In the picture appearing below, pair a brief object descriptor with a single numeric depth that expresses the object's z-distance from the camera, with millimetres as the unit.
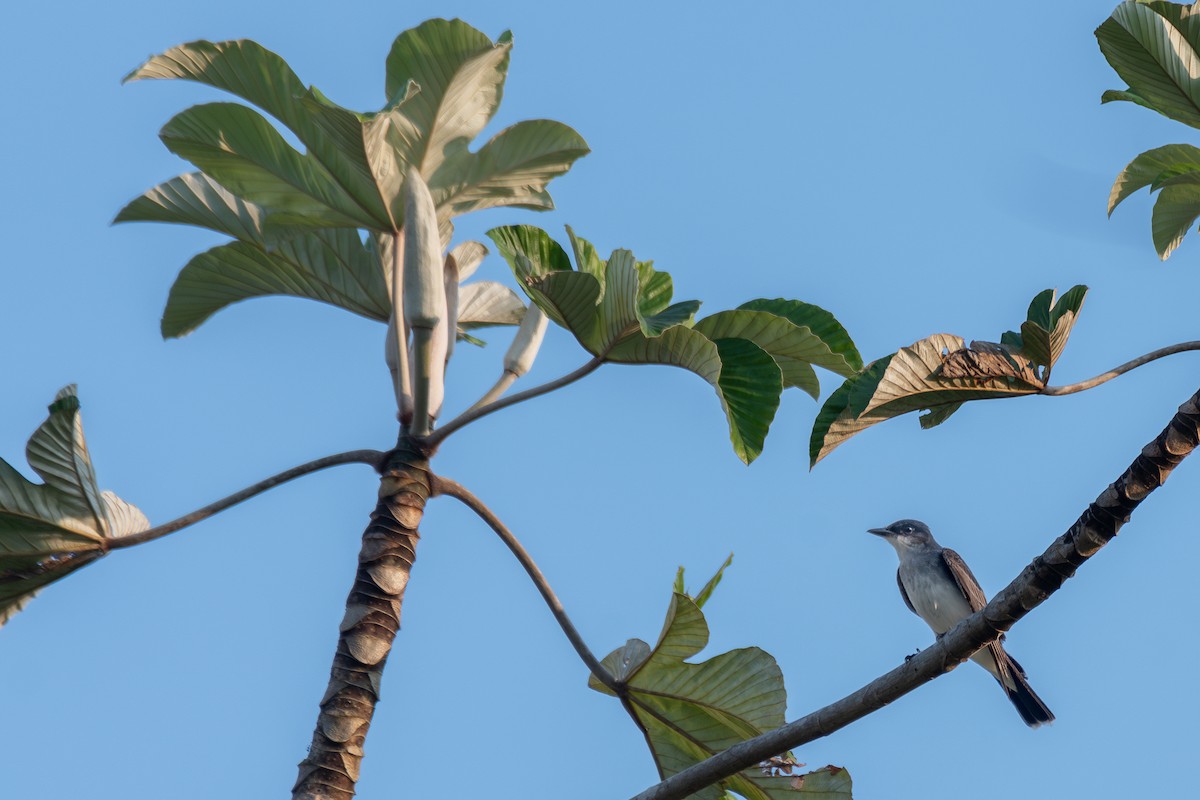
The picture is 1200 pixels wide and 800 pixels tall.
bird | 20172
